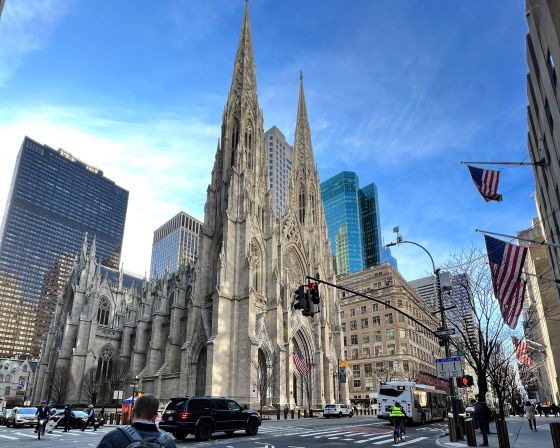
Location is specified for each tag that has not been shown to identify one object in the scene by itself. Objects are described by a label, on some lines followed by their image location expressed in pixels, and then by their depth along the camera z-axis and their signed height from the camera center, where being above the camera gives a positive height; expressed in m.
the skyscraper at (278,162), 121.60 +65.27
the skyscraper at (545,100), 15.83 +12.52
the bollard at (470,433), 14.62 -1.70
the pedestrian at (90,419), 24.98 -2.05
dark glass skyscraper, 148.12 +55.44
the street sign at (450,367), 15.80 +0.55
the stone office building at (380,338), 66.03 +7.28
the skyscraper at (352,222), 144.50 +55.46
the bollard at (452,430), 15.91 -1.73
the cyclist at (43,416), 18.61 -1.36
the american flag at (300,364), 44.59 +1.93
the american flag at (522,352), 27.48 +1.97
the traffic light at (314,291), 14.69 +3.12
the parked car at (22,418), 26.77 -2.07
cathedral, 40.56 +8.11
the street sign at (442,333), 16.70 +1.92
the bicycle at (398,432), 16.40 -1.87
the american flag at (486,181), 17.19 +7.92
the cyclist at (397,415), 16.55 -1.24
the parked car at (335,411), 37.78 -2.44
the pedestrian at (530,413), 21.47 -1.52
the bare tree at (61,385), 49.94 -0.12
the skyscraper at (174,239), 169.38 +57.84
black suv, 16.65 -1.36
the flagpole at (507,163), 17.11 +8.66
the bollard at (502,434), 12.18 -1.46
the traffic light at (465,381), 17.85 +0.05
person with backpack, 3.27 -0.39
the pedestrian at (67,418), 23.62 -1.87
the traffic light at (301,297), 14.64 +2.89
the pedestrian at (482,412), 16.19 -1.16
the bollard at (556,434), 8.78 -1.05
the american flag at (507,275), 15.63 +3.89
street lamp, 16.59 +1.76
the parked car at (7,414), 28.05 -1.99
